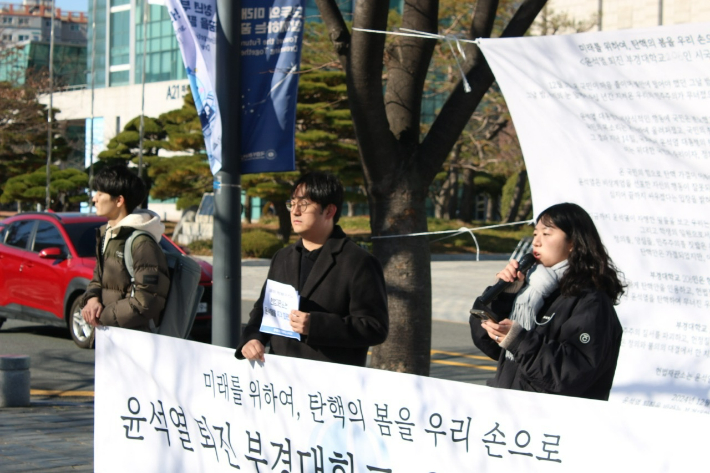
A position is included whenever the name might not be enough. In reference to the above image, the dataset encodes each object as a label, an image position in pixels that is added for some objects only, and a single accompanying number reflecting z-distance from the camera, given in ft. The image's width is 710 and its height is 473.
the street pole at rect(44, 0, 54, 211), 118.21
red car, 34.45
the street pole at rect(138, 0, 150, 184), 115.75
